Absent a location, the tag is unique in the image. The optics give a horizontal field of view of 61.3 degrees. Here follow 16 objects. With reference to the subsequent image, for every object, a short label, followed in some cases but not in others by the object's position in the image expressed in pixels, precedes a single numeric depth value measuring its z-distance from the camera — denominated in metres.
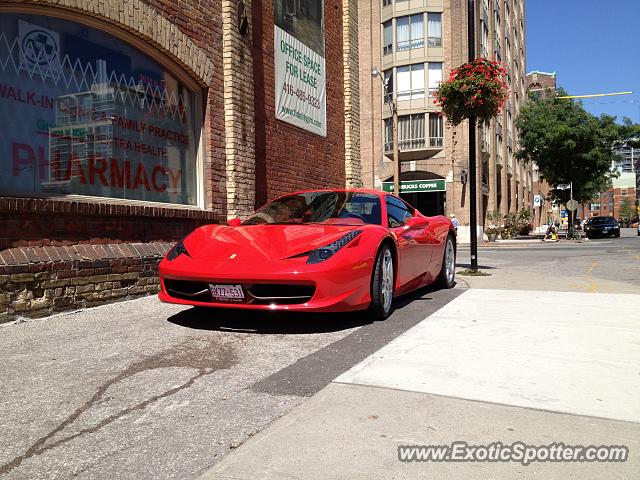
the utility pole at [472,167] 9.64
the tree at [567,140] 33.09
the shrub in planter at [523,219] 39.88
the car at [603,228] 34.72
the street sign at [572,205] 32.16
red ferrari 4.26
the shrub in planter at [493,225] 33.38
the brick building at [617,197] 171.00
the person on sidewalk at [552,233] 31.60
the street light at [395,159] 25.00
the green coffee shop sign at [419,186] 32.44
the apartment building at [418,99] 32.12
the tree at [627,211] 154.91
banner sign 10.55
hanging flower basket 9.59
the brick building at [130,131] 5.57
